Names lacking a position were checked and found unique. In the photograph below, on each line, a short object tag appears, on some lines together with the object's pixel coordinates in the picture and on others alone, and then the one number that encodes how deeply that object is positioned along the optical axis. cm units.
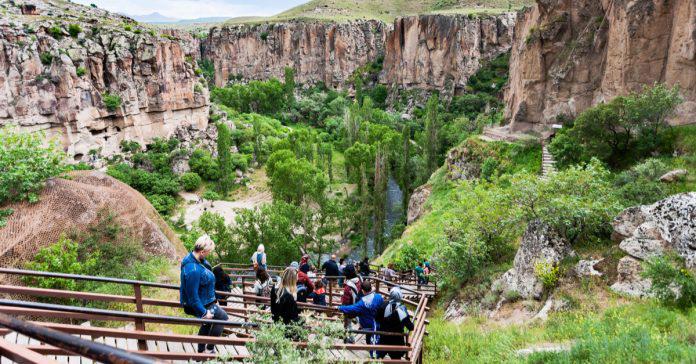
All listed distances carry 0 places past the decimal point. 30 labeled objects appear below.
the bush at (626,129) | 2117
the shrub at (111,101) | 5047
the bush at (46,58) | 4503
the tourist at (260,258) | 1116
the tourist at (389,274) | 1778
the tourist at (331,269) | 1271
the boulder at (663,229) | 1103
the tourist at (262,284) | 990
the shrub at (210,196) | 5019
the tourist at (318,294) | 1048
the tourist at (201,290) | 639
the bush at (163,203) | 4581
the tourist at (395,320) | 735
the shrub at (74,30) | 4916
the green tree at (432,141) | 5248
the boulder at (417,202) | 3962
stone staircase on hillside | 2929
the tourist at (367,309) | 762
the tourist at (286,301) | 639
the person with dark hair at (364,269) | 1434
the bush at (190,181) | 5216
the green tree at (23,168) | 1325
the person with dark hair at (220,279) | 955
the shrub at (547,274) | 1313
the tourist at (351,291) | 920
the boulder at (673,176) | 1716
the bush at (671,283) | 952
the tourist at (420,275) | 1847
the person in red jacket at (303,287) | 953
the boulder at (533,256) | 1373
